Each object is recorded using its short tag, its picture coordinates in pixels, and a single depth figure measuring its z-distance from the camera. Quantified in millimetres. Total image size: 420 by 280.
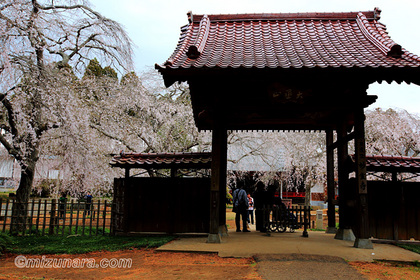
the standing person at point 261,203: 9875
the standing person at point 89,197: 18400
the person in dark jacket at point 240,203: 10203
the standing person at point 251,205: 15948
